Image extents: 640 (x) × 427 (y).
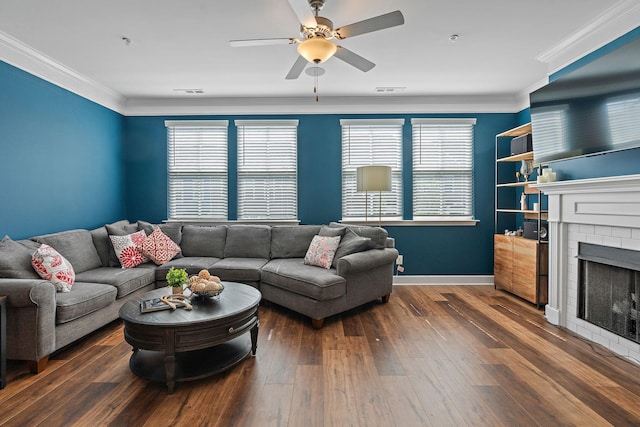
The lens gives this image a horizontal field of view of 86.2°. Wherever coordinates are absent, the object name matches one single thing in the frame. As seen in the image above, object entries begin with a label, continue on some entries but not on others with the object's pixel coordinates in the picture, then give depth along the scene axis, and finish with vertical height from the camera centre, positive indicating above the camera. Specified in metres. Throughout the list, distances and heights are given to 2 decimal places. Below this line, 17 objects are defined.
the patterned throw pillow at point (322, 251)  3.90 -0.45
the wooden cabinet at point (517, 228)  3.91 -0.23
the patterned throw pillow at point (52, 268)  2.91 -0.48
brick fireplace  2.69 -0.15
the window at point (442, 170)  5.07 +0.64
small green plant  2.68 -0.51
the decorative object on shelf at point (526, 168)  4.39 +0.59
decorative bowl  2.63 -0.62
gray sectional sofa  2.46 -0.63
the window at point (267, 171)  5.11 +0.63
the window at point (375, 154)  5.08 +0.88
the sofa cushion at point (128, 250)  3.96 -0.44
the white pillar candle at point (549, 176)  3.50 +0.39
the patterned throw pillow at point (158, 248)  4.15 -0.43
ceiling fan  2.15 +1.23
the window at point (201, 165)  5.16 +0.72
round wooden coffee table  2.24 -0.84
